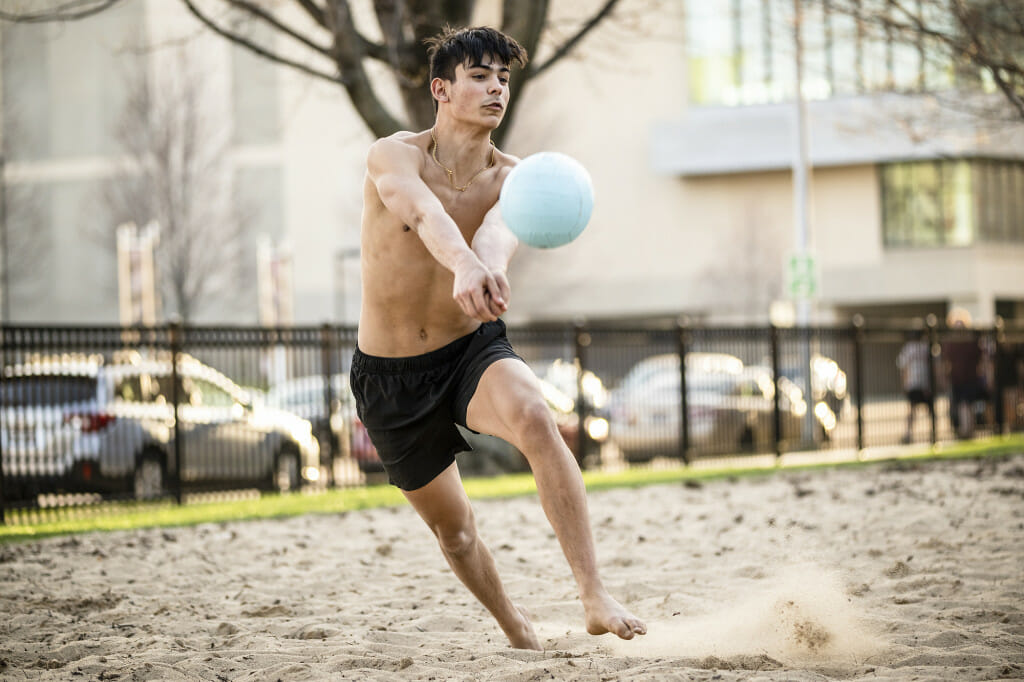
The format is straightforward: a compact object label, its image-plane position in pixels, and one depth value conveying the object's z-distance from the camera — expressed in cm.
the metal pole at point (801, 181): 2323
